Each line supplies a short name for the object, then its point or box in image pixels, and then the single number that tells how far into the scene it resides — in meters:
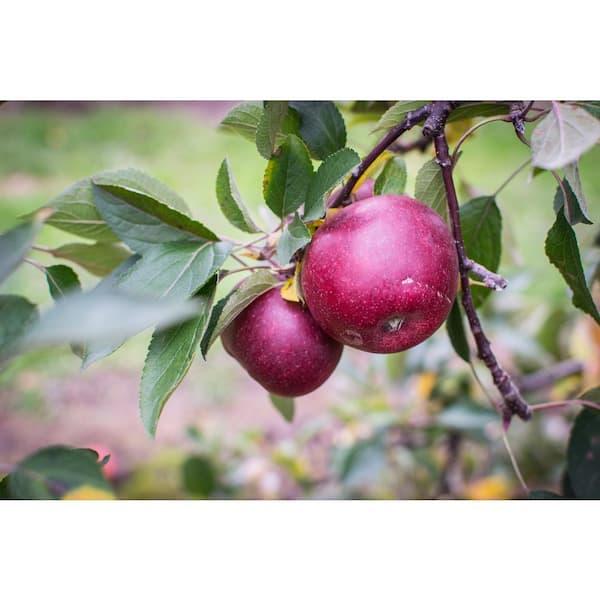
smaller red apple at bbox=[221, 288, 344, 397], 0.61
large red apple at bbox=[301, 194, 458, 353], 0.52
